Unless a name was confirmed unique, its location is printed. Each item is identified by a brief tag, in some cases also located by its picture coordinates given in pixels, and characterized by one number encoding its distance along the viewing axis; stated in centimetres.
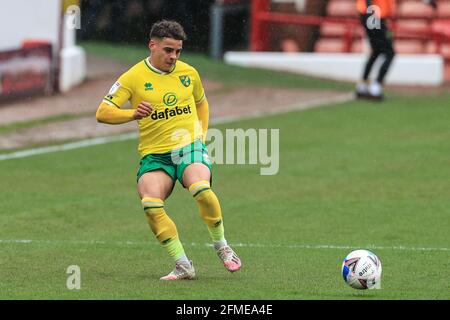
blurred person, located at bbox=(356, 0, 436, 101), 2130
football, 897
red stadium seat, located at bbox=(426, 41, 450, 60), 2739
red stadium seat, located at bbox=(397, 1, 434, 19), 2857
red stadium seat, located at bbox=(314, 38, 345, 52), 2875
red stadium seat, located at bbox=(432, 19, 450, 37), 2789
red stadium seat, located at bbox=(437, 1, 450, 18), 2847
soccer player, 959
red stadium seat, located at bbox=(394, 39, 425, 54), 2800
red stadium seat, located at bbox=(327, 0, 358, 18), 2911
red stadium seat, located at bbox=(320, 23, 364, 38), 2941
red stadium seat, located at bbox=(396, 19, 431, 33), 2835
